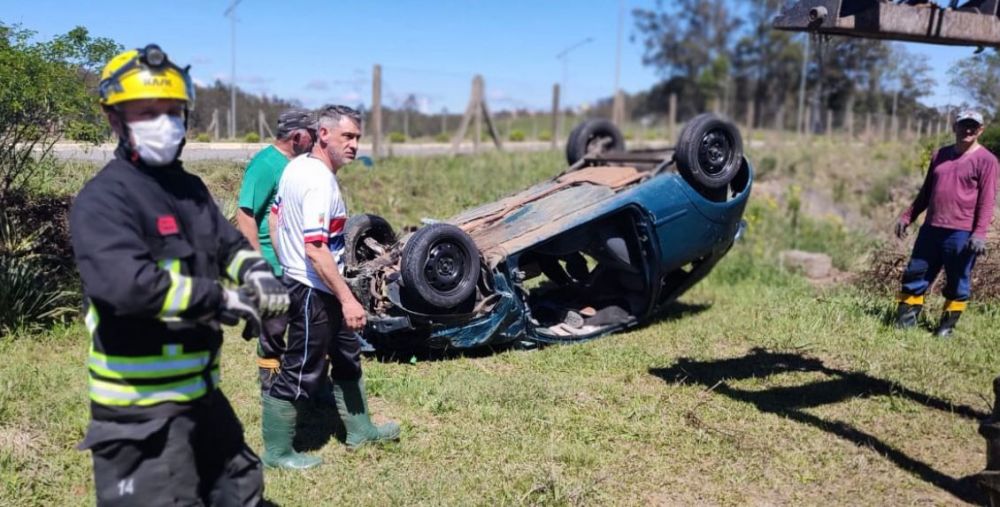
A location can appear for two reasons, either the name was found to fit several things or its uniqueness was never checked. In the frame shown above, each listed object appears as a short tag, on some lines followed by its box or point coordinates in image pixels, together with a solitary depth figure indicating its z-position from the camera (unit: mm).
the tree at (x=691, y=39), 53469
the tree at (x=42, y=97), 5642
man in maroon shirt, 6402
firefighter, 2348
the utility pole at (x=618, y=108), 21797
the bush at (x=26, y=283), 5879
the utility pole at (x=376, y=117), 13172
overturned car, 5656
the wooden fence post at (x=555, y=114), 18938
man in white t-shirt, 3783
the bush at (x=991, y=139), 8623
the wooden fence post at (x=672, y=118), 23766
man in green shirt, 4648
